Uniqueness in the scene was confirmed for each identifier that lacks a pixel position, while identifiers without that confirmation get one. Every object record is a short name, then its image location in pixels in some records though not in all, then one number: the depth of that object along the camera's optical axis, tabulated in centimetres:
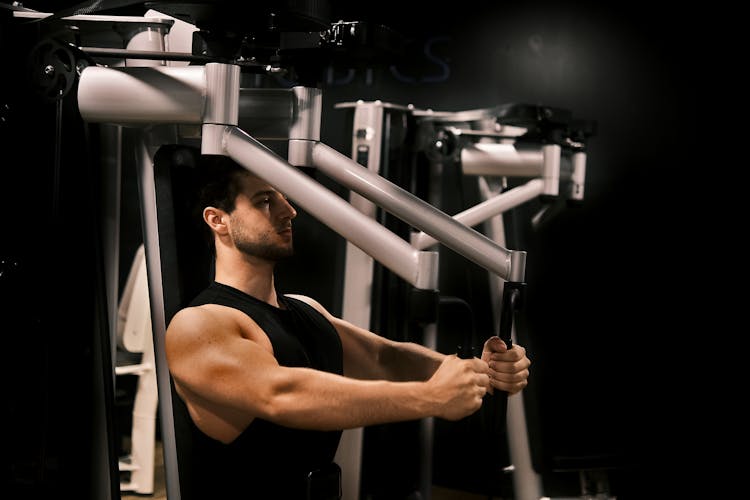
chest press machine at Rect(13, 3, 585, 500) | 156
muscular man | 165
